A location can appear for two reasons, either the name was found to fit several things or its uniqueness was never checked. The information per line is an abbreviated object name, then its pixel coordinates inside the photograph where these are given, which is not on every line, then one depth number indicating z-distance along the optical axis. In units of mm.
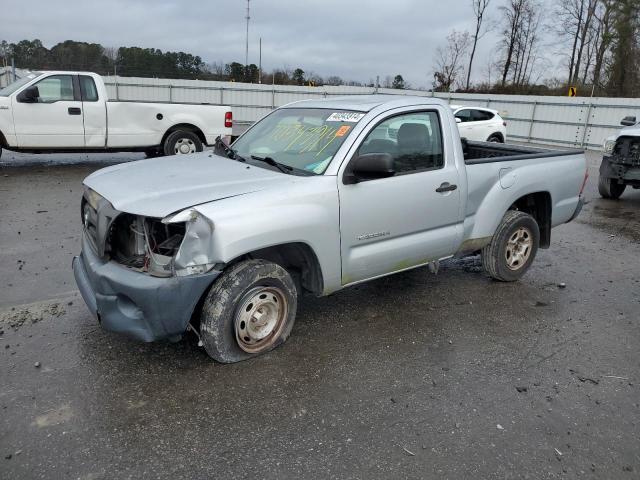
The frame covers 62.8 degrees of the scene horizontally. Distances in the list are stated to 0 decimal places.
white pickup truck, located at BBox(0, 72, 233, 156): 9836
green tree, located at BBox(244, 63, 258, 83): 44116
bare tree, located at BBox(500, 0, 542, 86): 45375
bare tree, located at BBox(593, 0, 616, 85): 36781
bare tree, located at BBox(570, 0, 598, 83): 40562
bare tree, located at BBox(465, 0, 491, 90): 45397
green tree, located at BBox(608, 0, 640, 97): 34125
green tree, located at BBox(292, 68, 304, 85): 43566
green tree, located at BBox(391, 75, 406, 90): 45962
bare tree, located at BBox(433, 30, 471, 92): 46781
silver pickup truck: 3184
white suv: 15750
